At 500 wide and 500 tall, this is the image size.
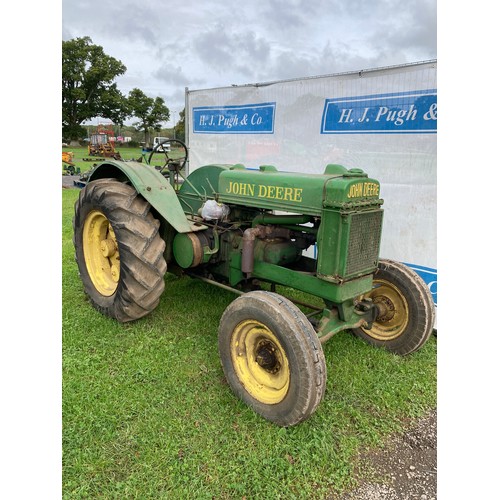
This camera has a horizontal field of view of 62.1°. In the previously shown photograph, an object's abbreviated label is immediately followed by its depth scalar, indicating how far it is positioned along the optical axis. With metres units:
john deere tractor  2.60
